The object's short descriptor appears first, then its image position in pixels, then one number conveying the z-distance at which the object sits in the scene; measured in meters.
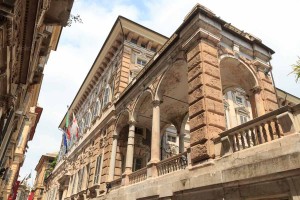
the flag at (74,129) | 19.59
